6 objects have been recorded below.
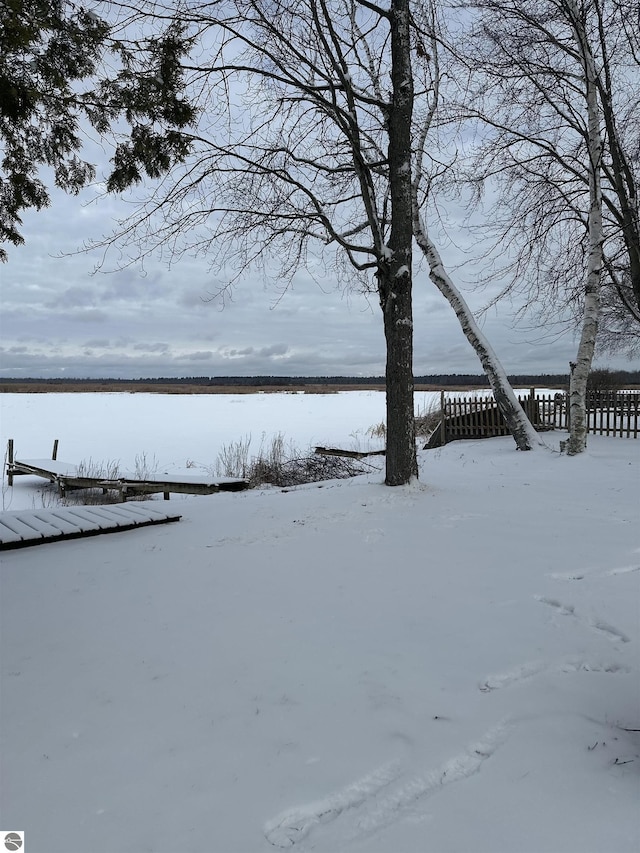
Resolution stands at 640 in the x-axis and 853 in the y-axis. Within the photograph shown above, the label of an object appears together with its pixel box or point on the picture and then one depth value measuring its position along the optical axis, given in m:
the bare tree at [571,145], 10.16
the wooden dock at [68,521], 5.09
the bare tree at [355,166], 7.19
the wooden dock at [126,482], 10.80
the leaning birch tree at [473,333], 10.83
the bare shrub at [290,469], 12.34
